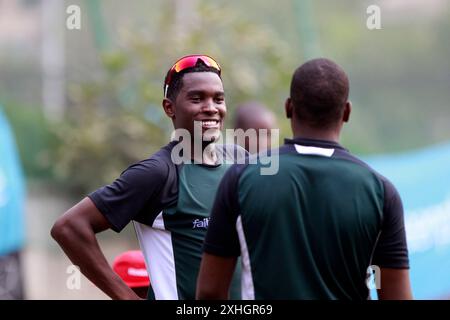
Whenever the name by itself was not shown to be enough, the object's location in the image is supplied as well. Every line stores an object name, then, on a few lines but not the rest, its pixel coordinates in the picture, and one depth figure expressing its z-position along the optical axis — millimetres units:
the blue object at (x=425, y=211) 18172
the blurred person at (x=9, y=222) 17250
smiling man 8703
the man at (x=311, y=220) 7312
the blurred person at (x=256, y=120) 15687
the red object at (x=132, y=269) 10516
